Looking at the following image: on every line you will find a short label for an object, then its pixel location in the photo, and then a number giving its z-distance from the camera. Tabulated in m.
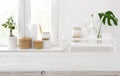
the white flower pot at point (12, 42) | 2.25
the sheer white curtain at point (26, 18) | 2.37
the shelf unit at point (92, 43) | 2.19
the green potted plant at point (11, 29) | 2.25
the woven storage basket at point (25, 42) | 2.27
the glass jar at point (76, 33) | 2.29
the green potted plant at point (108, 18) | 2.22
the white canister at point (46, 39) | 2.30
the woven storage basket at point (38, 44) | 2.26
